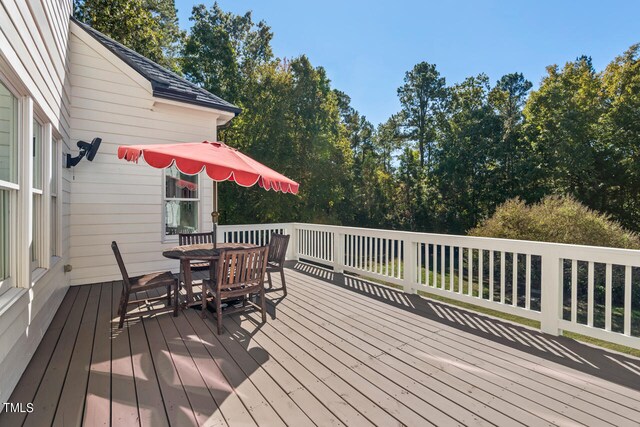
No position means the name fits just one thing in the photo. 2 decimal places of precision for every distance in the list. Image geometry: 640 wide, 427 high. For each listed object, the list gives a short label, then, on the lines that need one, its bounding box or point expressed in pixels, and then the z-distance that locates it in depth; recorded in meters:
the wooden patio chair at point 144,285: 3.29
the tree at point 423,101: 20.05
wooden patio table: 3.56
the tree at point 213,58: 14.63
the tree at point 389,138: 21.81
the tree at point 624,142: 13.70
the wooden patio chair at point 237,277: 3.23
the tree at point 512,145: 15.62
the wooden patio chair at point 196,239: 4.91
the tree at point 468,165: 16.53
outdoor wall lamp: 4.75
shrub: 7.56
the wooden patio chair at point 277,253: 4.61
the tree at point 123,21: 9.15
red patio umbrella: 3.15
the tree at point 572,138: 14.56
